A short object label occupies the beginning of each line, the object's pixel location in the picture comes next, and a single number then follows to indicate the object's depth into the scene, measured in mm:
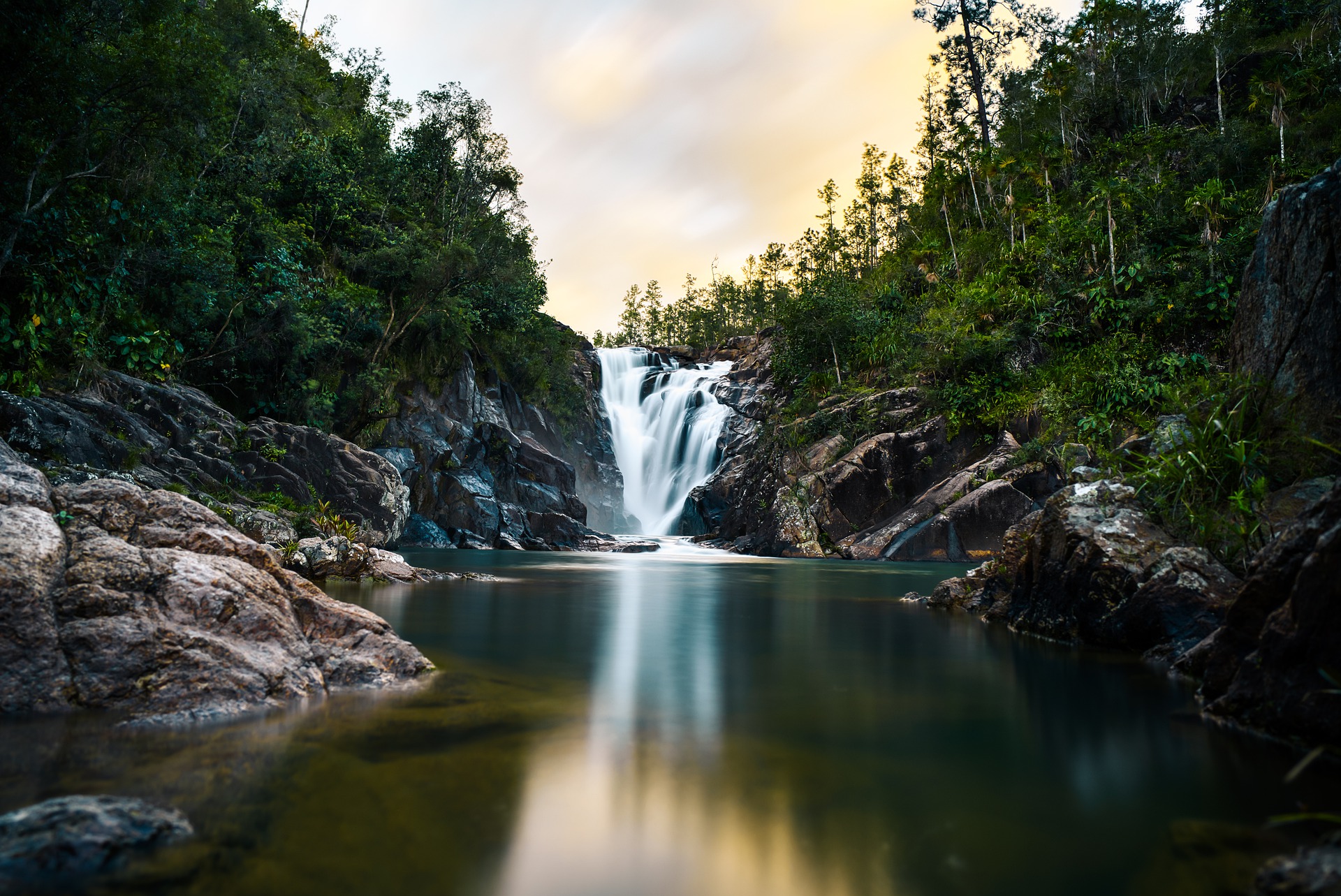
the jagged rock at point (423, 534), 21797
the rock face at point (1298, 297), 6434
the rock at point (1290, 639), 3082
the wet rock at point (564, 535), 24922
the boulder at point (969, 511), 17656
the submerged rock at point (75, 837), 1929
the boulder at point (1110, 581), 5605
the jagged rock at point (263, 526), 9930
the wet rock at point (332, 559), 9523
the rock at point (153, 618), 3410
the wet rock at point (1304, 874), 1799
